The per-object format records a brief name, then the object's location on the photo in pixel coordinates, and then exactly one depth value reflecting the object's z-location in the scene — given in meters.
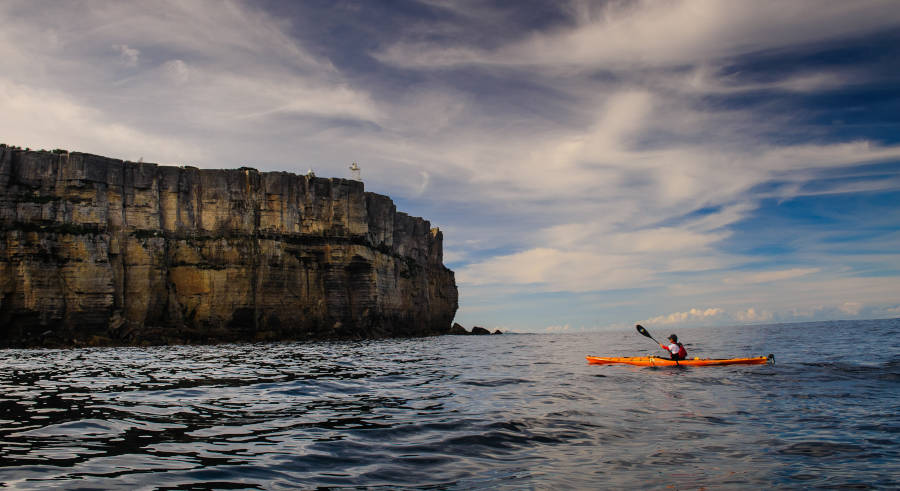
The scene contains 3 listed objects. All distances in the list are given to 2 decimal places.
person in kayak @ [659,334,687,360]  21.08
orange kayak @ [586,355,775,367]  20.47
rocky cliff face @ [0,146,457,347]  46.41
